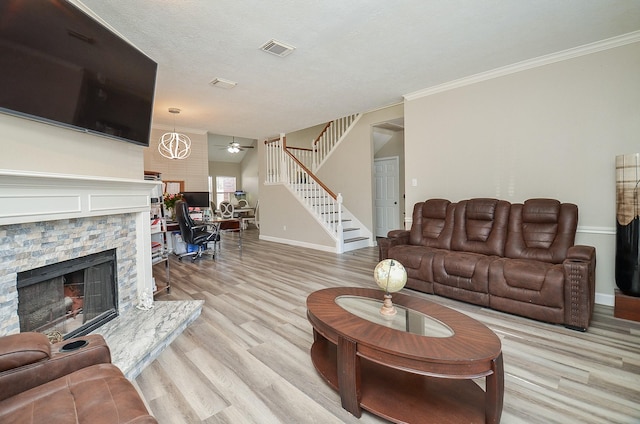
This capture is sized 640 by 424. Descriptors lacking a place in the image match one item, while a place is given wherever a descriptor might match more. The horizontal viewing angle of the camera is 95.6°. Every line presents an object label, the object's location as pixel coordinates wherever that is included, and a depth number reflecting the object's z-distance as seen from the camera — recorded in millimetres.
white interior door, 7020
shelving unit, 3451
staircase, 6160
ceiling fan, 8477
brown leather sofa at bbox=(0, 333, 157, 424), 1016
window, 12352
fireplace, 1747
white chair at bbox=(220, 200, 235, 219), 9336
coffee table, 1352
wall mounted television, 1636
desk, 5477
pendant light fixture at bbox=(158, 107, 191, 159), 5188
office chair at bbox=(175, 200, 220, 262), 4844
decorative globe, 1837
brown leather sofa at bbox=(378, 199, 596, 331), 2533
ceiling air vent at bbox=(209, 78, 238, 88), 3852
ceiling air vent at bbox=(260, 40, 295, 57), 2945
